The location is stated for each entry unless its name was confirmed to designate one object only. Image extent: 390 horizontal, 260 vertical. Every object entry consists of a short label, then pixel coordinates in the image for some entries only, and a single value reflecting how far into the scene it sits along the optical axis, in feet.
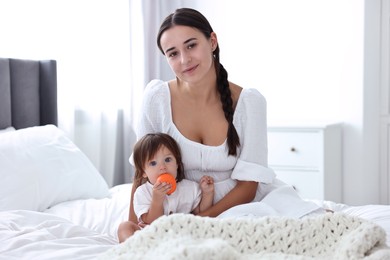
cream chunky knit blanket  3.58
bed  3.67
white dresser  10.57
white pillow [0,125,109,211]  6.45
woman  5.47
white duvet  4.48
